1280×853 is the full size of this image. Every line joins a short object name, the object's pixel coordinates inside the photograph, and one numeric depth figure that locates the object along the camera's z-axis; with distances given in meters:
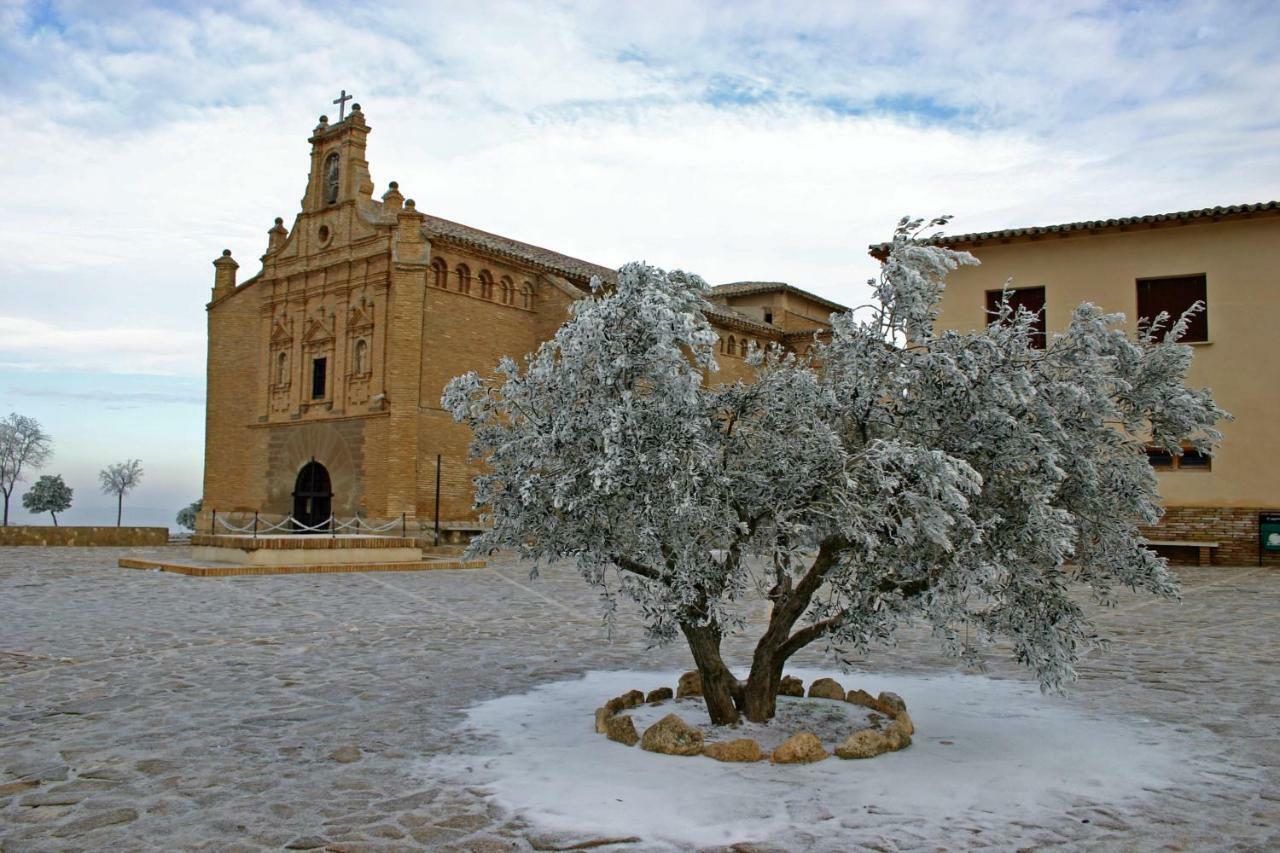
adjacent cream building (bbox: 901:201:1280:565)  19.77
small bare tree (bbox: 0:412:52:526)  40.50
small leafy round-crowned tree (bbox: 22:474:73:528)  45.47
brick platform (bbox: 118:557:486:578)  17.59
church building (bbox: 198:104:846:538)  26.66
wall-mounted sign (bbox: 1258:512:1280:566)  19.36
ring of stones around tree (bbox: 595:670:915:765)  5.36
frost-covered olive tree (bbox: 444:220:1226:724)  5.24
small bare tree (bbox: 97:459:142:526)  48.00
